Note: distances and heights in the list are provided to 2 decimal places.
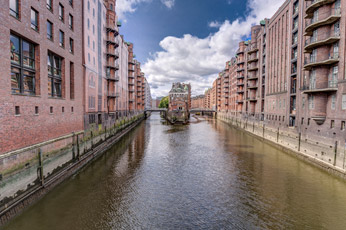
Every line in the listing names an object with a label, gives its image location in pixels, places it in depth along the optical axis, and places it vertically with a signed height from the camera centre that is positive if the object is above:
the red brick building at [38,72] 11.95 +3.02
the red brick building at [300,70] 18.62 +5.75
